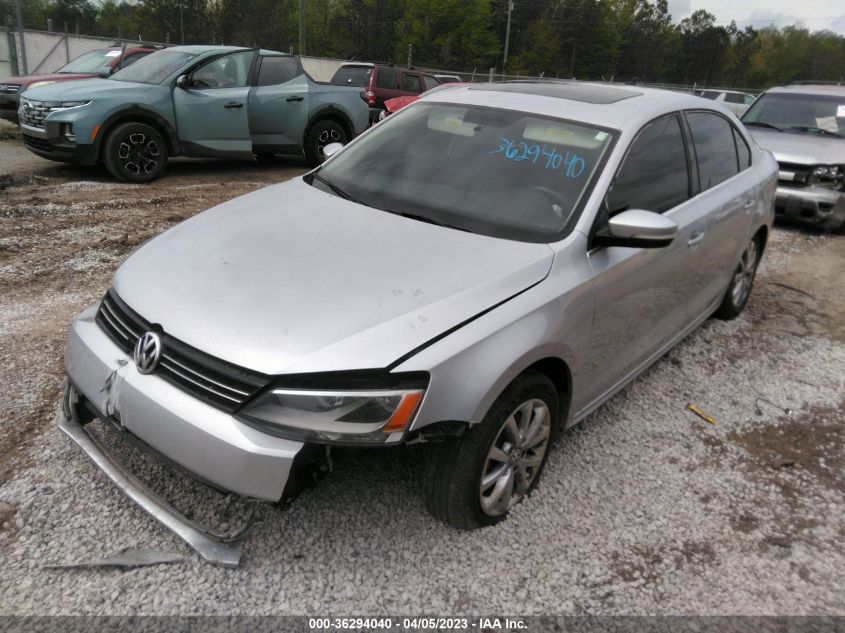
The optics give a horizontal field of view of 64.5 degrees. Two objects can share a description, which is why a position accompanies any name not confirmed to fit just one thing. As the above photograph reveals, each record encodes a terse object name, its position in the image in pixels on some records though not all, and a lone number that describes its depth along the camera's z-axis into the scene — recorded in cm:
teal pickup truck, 803
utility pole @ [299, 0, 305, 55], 3384
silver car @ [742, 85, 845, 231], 809
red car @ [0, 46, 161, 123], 1080
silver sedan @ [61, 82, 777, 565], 216
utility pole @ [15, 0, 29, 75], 1835
